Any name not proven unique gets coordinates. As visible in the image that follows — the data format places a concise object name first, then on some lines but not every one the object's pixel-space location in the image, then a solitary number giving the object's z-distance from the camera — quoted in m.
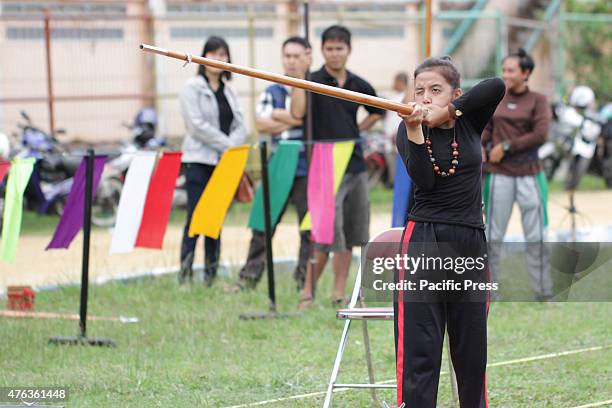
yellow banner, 16.39
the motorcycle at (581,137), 26.89
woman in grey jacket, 18.30
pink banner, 16.81
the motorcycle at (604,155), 35.84
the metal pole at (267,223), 16.17
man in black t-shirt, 17.06
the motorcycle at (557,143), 35.28
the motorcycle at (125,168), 27.86
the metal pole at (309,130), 17.28
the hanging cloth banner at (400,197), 16.67
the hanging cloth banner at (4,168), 14.58
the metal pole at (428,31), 14.10
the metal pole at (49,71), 28.50
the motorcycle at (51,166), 27.14
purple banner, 15.09
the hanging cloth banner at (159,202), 15.56
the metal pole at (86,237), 14.78
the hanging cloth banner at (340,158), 16.75
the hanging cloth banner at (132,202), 15.34
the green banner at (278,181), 16.94
